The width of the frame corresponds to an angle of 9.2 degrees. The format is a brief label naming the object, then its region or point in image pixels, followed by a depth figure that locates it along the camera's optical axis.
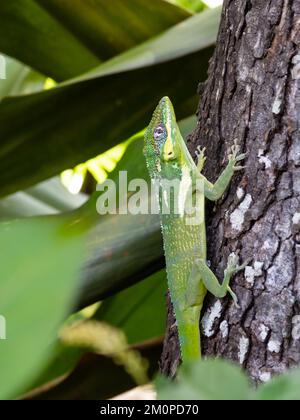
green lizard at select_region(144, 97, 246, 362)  1.12
